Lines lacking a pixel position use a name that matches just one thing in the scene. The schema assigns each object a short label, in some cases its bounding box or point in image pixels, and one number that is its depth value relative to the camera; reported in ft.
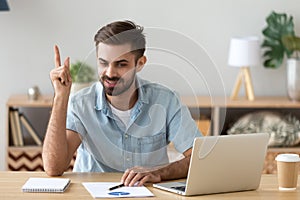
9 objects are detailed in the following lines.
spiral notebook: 9.38
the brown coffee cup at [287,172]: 9.75
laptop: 9.24
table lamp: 18.12
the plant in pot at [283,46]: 18.29
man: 9.16
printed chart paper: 9.25
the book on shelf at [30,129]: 18.37
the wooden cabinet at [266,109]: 17.99
